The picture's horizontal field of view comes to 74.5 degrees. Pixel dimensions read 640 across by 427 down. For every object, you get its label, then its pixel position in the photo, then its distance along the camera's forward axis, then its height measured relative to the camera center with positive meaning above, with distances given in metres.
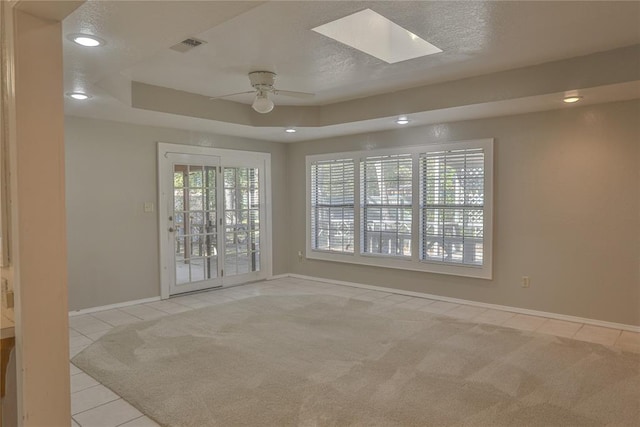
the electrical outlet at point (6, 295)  1.81 -0.40
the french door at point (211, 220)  5.55 -0.26
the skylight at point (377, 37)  3.10 +1.30
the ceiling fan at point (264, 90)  3.91 +1.05
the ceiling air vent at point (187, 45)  3.17 +1.21
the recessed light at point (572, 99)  3.93 +0.94
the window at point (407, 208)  5.01 -0.11
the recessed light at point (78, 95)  3.77 +0.98
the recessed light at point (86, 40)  2.54 +1.01
